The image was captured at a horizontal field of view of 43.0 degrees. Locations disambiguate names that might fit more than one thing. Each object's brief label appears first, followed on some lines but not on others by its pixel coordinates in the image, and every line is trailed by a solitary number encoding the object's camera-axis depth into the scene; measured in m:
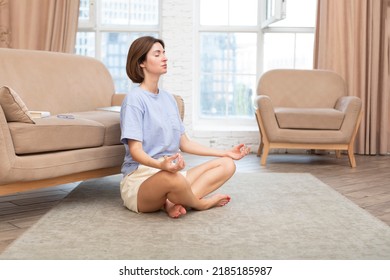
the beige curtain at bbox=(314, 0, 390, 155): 5.07
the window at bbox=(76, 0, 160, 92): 5.43
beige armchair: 4.26
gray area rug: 1.81
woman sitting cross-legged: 2.26
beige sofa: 2.35
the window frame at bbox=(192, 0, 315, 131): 5.44
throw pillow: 2.33
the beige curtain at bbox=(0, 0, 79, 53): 5.00
